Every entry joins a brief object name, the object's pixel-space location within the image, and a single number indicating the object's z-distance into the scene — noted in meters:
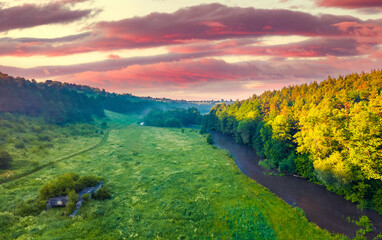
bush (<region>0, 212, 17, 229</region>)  25.60
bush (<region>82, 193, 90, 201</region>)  32.89
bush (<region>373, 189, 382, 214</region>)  33.09
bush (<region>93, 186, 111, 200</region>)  34.69
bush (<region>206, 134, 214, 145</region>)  95.70
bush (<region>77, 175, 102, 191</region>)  36.47
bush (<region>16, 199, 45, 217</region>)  28.52
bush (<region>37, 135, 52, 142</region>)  74.62
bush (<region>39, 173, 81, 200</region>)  32.35
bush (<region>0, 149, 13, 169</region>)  45.11
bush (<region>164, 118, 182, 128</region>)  178.12
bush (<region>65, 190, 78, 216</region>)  29.17
